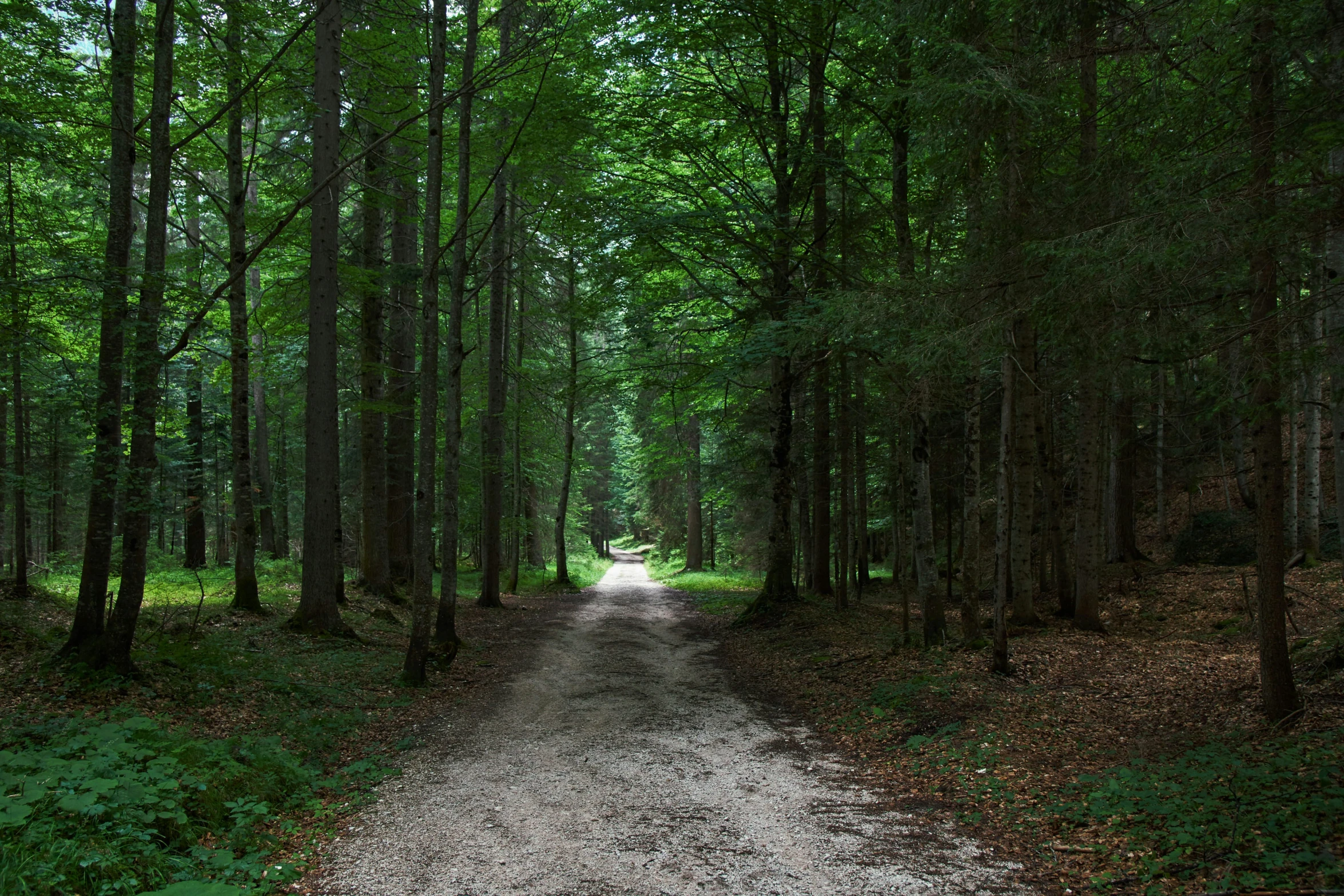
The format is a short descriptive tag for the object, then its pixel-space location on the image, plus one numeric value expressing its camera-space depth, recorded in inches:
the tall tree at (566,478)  900.0
